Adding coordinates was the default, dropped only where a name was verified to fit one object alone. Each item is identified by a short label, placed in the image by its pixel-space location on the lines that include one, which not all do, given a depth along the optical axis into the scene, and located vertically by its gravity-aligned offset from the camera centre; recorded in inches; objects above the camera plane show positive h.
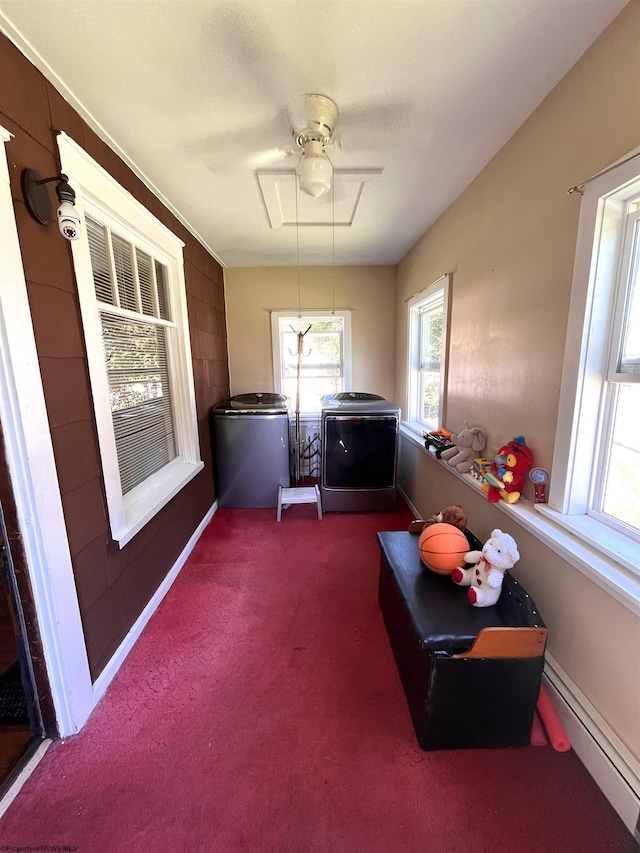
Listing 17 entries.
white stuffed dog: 46.9 -30.1
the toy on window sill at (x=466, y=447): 73.3 -18.8
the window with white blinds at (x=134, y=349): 63.3 +5.0
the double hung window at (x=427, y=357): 98.2 +2.9
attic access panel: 72.8 +42.7
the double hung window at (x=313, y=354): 143.3 +6.1
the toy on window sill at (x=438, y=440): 86.0 -20.2
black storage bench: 41.7 -39.4
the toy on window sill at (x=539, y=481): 53.8 -19.5
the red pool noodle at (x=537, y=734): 44.9 -51.0
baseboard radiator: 36.7 -47.4
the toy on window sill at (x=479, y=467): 68.3 -21.8
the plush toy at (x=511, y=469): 57.4 -18.9
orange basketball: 54.4 -31.0
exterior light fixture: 41.7 +22.5
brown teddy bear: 64.1 -30.1
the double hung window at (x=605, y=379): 42.7 -2.4
